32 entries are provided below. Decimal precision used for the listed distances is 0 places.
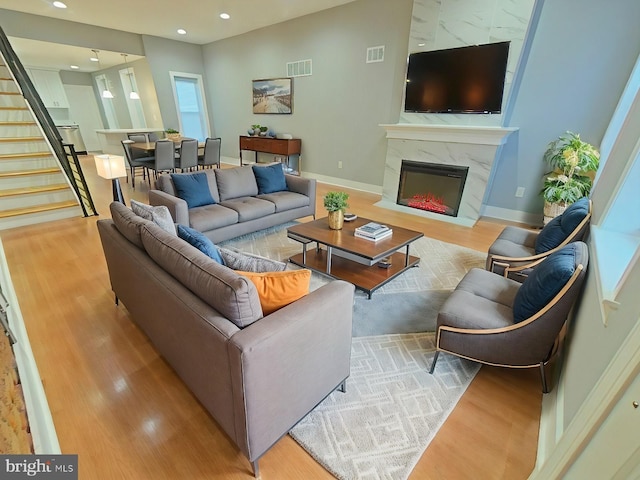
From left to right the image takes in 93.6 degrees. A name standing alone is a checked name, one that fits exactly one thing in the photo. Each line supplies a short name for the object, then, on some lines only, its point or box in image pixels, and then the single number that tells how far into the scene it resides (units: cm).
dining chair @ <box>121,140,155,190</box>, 570
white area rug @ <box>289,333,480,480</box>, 132
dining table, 558
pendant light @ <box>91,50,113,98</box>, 689
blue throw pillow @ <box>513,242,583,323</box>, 141
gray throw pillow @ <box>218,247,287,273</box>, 152
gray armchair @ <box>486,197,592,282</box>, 214
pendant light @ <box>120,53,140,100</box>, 722
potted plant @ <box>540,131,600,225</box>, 334
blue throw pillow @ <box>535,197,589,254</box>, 217
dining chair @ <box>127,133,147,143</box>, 632
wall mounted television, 375
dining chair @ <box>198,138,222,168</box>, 606
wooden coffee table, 247
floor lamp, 313
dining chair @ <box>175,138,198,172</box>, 562
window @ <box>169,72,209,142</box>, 819
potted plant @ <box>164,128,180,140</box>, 700
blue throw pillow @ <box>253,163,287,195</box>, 392
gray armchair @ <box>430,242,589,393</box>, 143
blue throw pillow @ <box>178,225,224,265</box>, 160
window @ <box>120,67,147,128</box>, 818
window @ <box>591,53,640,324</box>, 124
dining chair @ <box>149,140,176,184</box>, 527
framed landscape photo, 647
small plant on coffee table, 275
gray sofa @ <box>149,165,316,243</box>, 308
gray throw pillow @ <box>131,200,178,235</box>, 187
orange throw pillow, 131
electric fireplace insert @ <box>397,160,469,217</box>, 436
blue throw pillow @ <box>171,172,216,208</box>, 325
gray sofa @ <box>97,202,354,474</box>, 109
